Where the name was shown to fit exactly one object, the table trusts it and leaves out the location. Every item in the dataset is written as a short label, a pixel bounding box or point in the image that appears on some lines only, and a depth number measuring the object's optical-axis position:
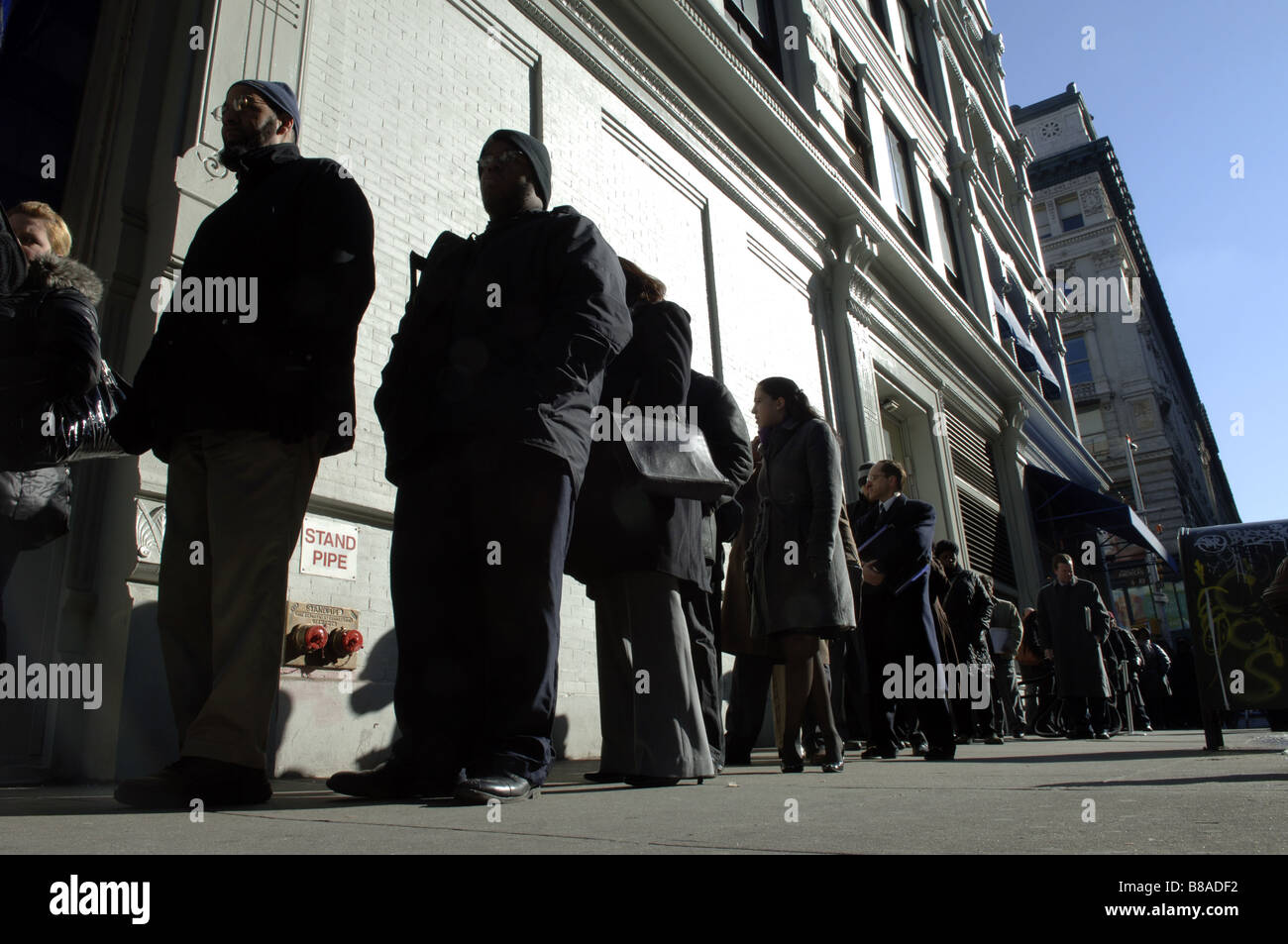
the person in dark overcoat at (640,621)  2.80
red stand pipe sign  4.42
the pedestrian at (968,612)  7.96
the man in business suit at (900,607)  4.73
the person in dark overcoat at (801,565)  3.96
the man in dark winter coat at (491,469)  2.38
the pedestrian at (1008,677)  9.77
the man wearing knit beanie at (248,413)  2.37
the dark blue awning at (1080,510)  18.38
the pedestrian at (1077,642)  8.62
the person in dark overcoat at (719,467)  3.67
